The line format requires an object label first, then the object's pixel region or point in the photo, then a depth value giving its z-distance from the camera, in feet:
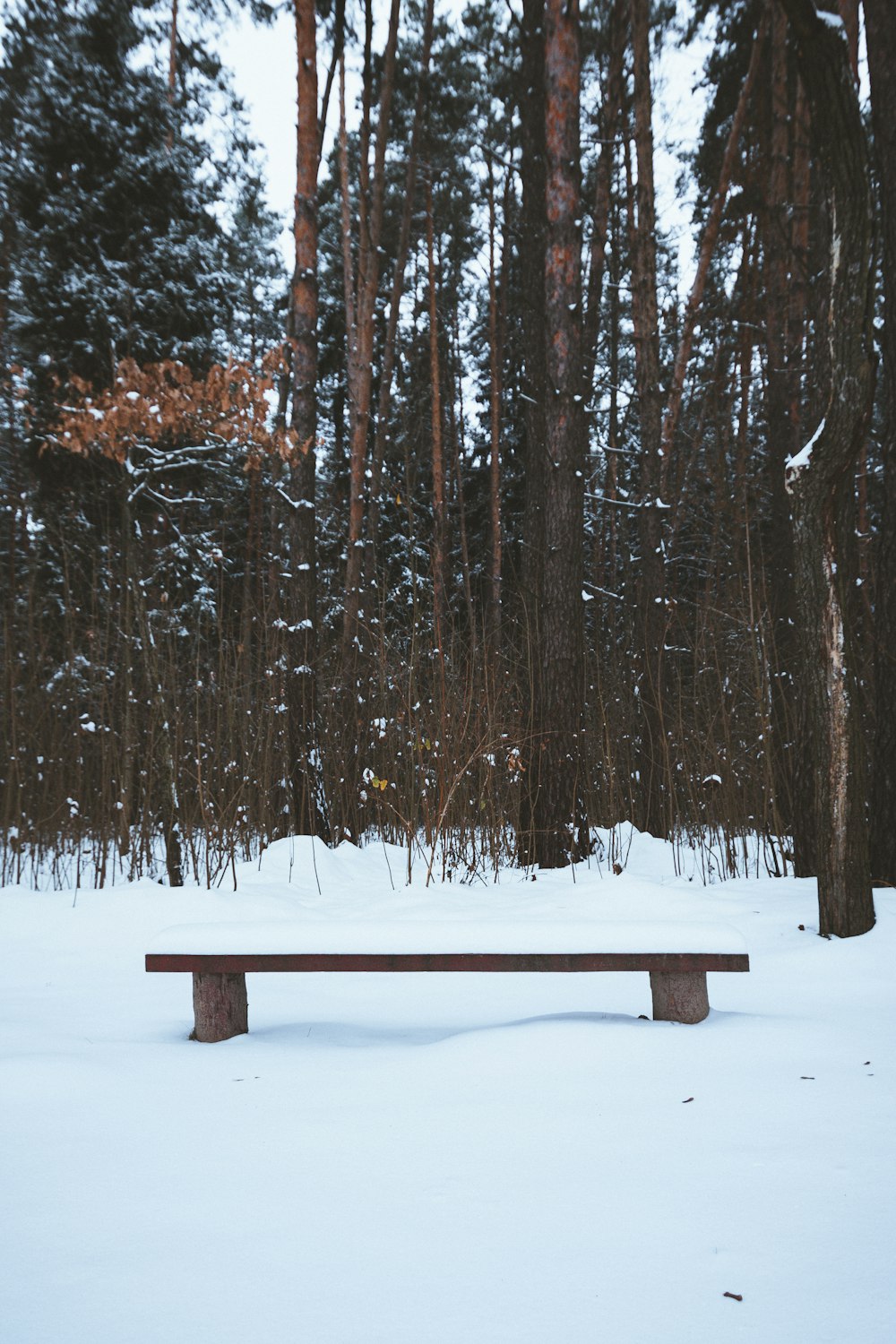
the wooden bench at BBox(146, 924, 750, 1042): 9.20
